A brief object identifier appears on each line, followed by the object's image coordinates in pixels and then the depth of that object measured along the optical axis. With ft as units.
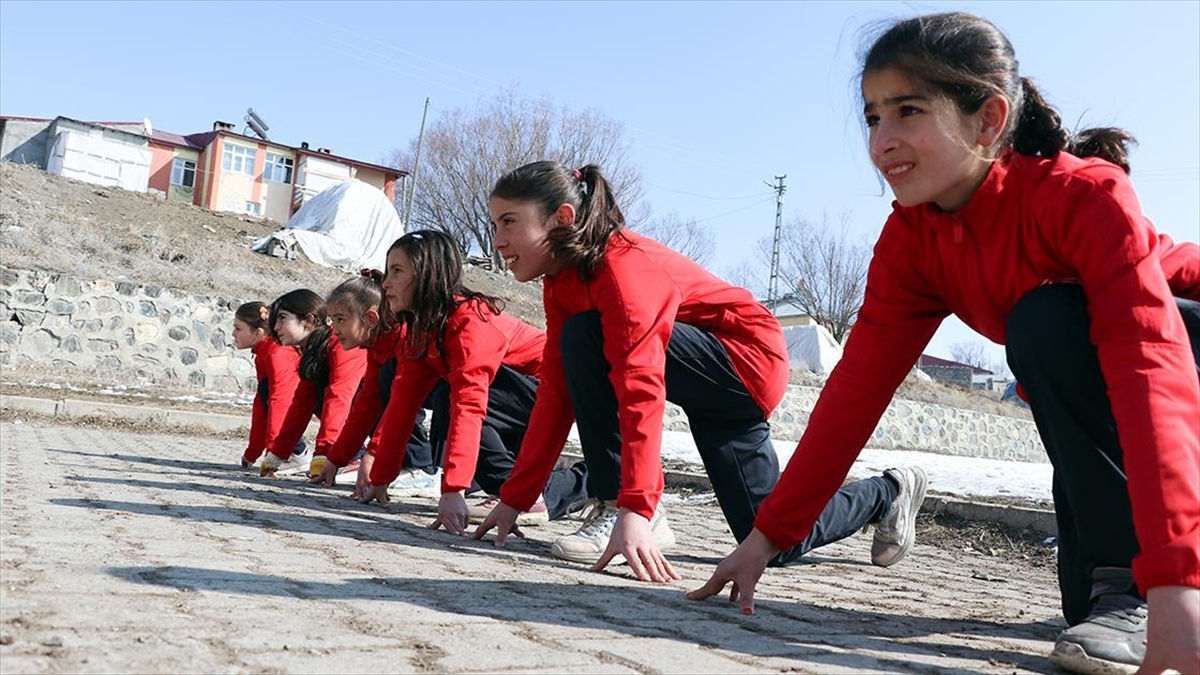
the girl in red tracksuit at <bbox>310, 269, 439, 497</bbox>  19.45
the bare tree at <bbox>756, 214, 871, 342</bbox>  127.03
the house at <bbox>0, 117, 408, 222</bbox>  145.48
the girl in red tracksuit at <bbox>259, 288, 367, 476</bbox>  21.61
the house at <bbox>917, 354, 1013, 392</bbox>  168.45
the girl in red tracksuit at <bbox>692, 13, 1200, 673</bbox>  5.76
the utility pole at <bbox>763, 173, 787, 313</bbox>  138.92
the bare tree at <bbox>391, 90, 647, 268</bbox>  127.54
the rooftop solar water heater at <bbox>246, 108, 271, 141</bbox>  157.87
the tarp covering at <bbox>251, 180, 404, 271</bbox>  74.90
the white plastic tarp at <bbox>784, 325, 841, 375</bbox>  89.92
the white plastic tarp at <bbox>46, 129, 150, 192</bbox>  128.67
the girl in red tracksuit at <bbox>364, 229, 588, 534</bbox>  13.93
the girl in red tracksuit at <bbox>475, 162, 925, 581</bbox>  11.14
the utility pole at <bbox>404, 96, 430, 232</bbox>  133.52
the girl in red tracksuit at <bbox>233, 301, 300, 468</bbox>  23.80
